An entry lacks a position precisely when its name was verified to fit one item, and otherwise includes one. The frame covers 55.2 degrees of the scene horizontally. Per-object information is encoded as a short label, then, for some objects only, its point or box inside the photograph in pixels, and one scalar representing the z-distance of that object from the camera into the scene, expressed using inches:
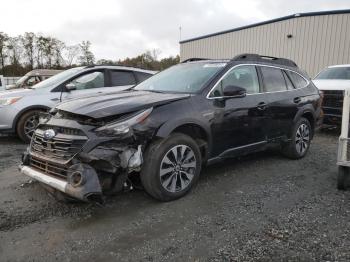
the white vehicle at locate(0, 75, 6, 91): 518.4
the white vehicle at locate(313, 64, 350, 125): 315.6
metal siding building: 615.2
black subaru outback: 133.5
